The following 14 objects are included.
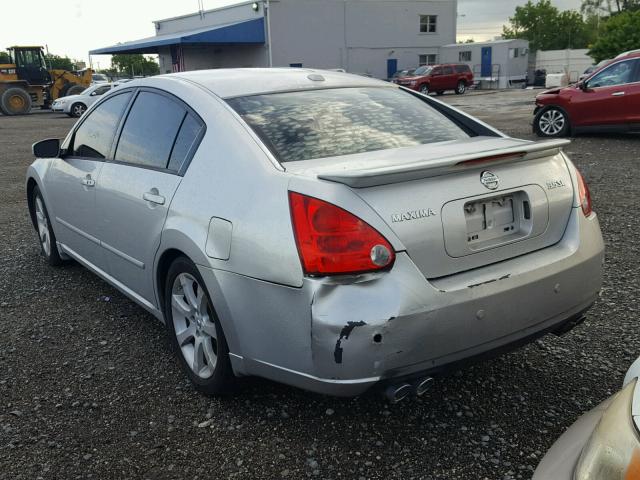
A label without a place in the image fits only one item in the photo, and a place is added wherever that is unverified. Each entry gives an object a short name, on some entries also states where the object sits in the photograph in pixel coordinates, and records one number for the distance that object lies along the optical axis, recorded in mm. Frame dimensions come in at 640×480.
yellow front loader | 30125
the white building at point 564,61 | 48991
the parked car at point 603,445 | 1280
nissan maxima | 2367
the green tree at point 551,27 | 84688
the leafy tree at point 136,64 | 97938
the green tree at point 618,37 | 29797
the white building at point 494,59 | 44656
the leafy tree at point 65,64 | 86419
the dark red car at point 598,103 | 11539
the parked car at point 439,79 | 35656
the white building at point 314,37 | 39375
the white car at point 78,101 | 27141
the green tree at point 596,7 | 84600
